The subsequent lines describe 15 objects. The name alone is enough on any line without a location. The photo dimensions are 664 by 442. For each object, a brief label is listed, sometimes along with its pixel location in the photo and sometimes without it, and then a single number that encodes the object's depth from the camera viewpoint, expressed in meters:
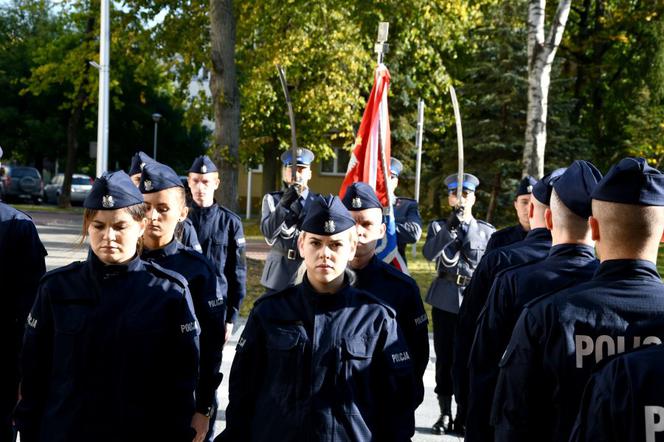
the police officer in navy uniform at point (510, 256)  4.73
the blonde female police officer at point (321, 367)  3.66
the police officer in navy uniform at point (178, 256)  5.02
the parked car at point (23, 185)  41.06
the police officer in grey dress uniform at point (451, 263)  7.45
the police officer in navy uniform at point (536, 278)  3.81
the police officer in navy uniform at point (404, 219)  8.11
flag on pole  7.85
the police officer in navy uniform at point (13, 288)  5.00
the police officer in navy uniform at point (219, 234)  7.52
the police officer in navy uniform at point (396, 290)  4.70
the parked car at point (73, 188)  41.78
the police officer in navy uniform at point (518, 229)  6.64
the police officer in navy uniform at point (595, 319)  2.96
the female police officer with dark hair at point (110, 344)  3.76
